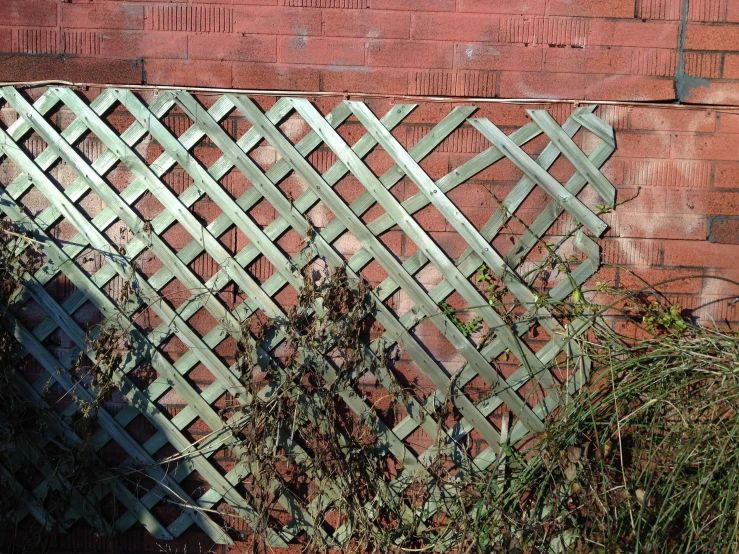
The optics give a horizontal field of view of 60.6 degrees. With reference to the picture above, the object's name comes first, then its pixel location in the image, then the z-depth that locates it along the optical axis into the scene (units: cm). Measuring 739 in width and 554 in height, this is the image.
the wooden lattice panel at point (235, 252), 234
